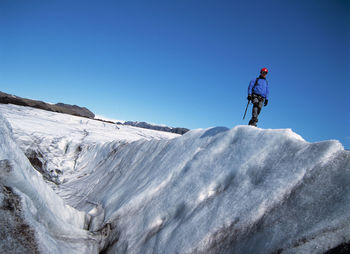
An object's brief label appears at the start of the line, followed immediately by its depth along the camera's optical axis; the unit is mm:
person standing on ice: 6539
